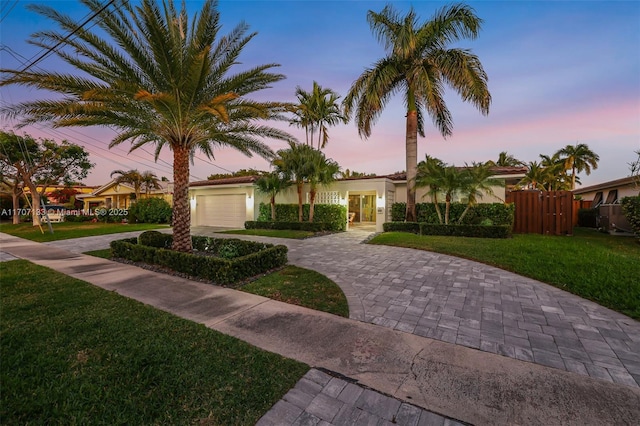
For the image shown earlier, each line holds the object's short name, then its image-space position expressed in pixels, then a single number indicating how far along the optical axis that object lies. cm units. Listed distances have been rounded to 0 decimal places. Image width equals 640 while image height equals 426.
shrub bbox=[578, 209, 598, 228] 1650
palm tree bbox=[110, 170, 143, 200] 2402
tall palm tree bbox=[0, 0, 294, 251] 568
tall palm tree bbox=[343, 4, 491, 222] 1183
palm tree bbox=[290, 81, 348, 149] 1952
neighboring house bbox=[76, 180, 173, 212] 2608
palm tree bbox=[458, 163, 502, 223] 1143
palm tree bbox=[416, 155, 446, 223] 1219
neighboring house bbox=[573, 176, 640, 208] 1379
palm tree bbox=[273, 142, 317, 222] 1441
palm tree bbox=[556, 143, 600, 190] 3052
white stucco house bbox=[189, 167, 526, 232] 1441
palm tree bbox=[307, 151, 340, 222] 1412
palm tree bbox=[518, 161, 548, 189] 2814
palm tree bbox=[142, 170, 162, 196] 2487
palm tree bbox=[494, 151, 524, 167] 3400
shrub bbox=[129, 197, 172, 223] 2138
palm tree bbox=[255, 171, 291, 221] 1533
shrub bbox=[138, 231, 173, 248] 807
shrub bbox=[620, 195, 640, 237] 943
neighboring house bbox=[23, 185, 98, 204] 3741
